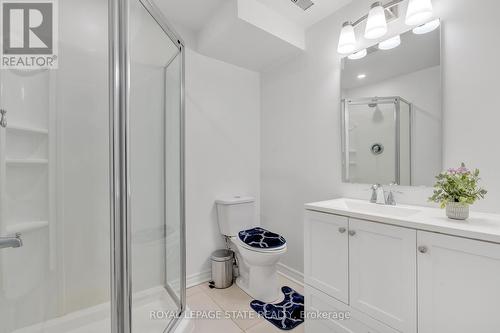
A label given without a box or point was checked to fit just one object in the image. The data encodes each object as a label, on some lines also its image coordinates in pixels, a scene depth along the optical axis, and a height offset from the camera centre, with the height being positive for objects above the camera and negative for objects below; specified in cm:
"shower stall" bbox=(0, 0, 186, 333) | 96 -7
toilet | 169 -66
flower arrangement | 98 -13
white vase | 97 -21
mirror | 129 +35
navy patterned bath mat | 149 -110
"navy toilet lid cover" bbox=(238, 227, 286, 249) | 172 -62
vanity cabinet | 80 -52
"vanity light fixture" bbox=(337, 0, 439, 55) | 125 +93
